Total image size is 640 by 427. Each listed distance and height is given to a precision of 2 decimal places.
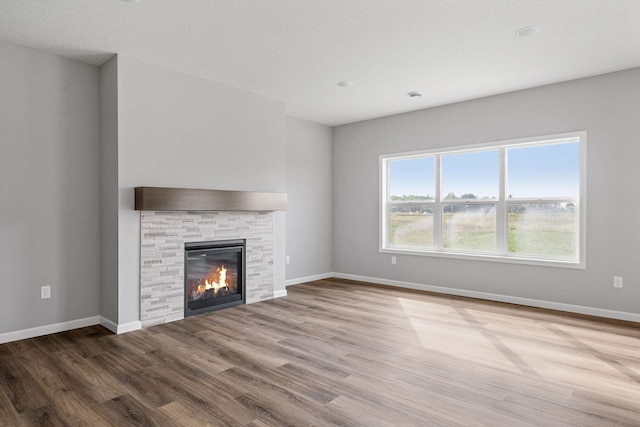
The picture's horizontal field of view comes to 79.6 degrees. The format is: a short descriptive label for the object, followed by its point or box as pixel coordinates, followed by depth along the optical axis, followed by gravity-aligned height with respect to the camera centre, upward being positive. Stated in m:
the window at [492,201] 4.51 +0.13
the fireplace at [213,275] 4.21 -0.75
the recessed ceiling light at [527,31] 3.12 +1.48
